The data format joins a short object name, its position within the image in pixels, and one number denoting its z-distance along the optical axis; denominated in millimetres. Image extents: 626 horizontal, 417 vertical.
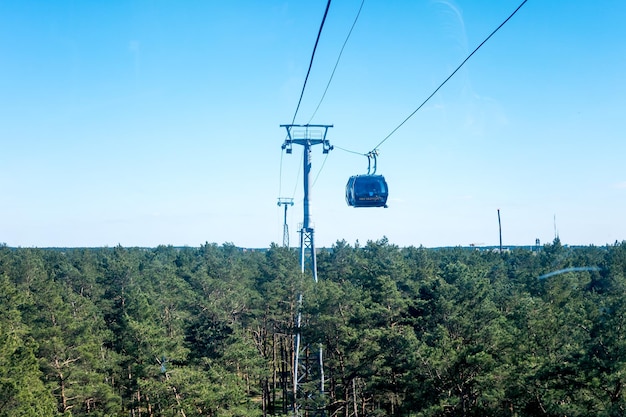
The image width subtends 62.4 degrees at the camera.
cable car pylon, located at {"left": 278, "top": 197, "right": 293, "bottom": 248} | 60031
